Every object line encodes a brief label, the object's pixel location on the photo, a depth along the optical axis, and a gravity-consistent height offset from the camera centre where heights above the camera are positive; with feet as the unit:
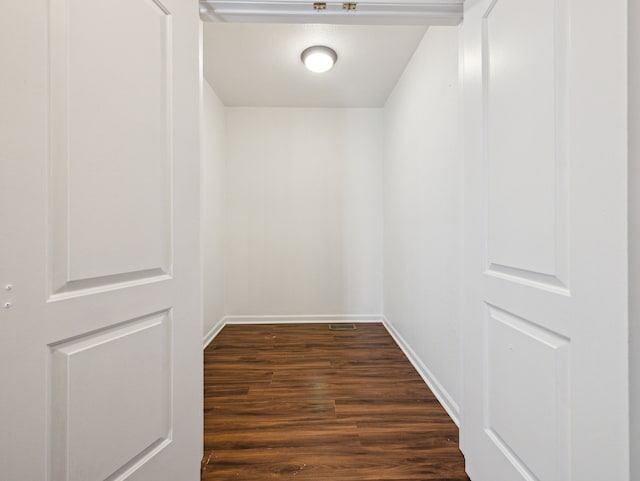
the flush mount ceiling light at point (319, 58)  7.35 +4.64
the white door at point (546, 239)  2.11 +0.01
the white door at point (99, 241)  2.27 +0.01
